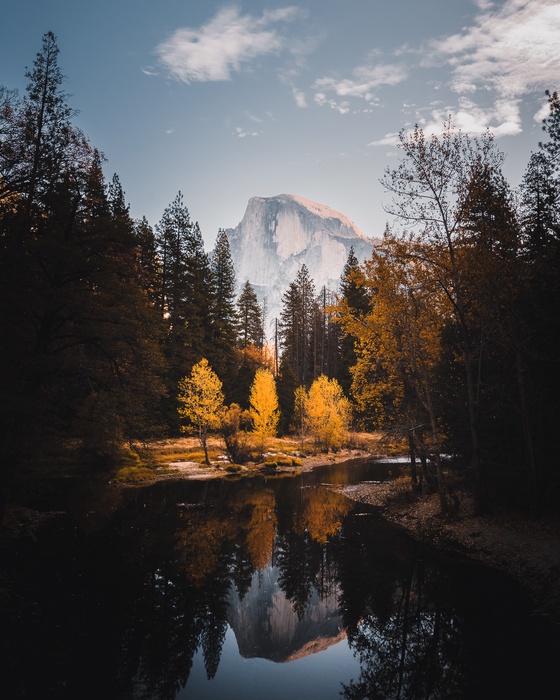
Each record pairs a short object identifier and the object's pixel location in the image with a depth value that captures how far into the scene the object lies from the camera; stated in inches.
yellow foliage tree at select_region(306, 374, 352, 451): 1690.5
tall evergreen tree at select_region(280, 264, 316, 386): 2787.9
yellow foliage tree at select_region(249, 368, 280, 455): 1560.0
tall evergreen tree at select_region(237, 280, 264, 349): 2571.4
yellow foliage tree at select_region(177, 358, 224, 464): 1366.9
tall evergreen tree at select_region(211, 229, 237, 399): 1996.8
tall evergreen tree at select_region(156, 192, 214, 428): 1727.4
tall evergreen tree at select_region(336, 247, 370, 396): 2168.2
